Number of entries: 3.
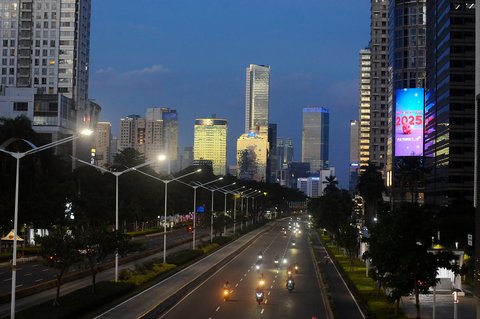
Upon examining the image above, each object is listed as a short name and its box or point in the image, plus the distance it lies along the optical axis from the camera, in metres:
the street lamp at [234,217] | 145.54
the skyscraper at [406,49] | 169.62
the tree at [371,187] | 135.62
